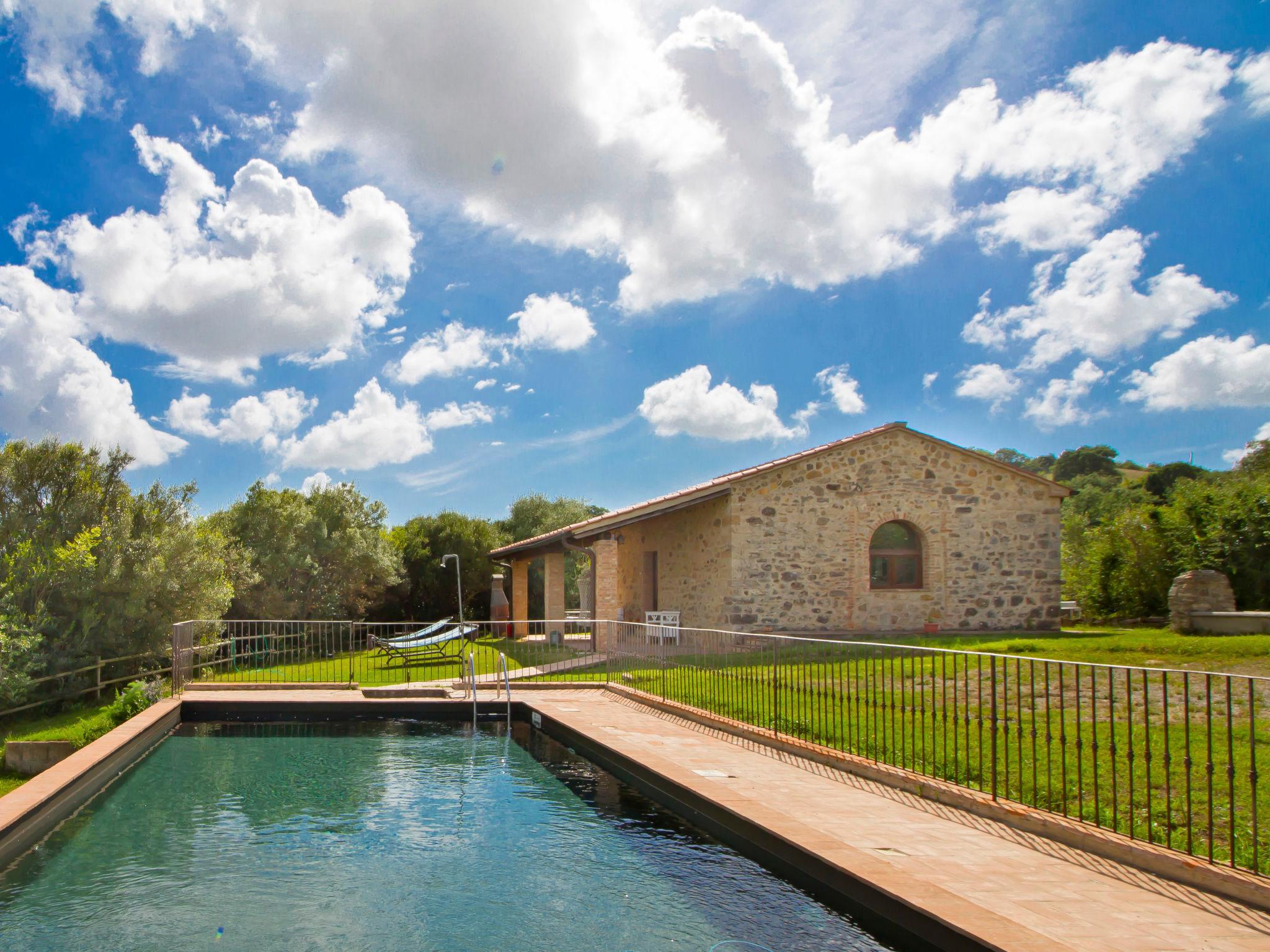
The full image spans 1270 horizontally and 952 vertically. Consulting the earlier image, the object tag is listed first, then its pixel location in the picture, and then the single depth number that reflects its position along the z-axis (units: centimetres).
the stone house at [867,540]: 1723
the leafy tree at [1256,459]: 3400
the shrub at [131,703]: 1141
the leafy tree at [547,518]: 3759
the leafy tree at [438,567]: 2927
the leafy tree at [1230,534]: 1712
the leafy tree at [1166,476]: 4312
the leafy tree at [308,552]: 2311
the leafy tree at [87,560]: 1252
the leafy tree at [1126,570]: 1919
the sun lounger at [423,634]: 1609
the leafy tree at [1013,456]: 6478
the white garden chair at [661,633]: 1130
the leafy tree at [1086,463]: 5988
